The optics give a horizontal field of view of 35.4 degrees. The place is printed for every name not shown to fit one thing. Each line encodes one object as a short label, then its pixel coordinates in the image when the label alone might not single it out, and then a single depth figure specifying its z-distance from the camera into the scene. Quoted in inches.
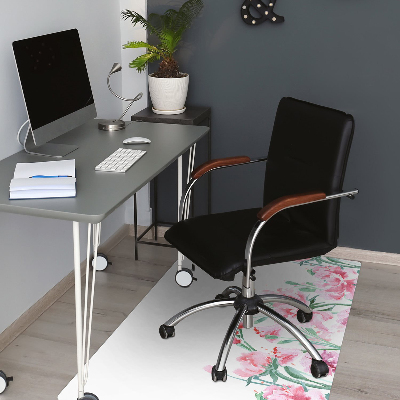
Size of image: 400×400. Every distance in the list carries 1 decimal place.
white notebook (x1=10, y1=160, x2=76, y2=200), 87.4
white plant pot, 136.6
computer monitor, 101.3
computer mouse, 114.0
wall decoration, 135.6
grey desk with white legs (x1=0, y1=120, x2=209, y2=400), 84.7
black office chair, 97.8
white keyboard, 100.3
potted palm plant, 135.6
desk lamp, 124.0
